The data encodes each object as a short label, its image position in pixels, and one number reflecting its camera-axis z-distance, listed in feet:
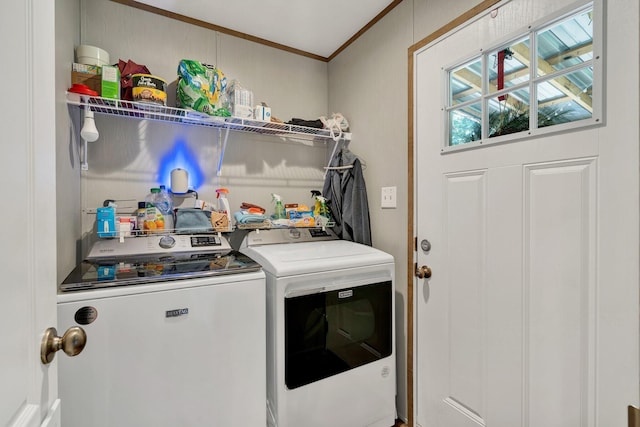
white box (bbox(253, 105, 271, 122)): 6.12
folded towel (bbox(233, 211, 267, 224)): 6.08
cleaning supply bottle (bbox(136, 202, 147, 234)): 5.40
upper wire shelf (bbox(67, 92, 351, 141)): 4.83
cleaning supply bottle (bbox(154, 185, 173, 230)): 5.67
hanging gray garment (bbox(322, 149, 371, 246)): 6.53
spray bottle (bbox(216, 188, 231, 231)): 6.07
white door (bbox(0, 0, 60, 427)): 1.51
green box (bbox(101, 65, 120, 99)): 4.76
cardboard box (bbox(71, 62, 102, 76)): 4.77
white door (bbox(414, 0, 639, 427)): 3.04
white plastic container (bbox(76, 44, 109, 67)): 4.93
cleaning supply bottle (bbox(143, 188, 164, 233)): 5.38
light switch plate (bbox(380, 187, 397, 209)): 5.93
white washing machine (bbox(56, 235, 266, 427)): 3.48
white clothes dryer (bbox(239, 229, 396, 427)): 4.57
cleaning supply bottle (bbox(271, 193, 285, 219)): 6.78
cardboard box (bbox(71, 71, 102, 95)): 4.77
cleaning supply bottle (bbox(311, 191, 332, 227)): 6.87
